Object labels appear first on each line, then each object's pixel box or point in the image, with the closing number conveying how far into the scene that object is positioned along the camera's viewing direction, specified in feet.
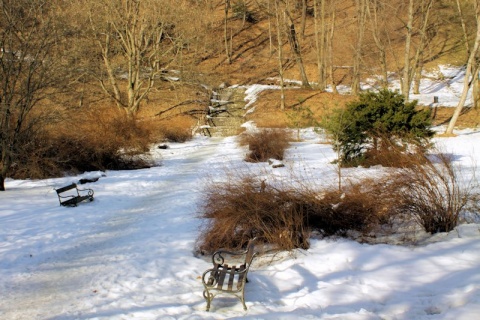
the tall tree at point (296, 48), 105.40
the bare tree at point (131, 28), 73.92
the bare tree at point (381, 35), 77.65
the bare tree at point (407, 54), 61.82
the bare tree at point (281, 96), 91.20
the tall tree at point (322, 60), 97.76
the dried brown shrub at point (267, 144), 49.80
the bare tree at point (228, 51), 134.61
